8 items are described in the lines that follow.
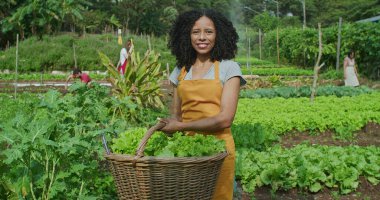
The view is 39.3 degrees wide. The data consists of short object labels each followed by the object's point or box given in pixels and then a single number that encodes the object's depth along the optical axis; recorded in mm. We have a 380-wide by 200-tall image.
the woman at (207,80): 2961
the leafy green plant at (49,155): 3672
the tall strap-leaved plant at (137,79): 11664
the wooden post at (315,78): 12525
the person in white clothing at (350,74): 17938
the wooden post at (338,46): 22828
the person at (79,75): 13359
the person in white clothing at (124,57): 12242
